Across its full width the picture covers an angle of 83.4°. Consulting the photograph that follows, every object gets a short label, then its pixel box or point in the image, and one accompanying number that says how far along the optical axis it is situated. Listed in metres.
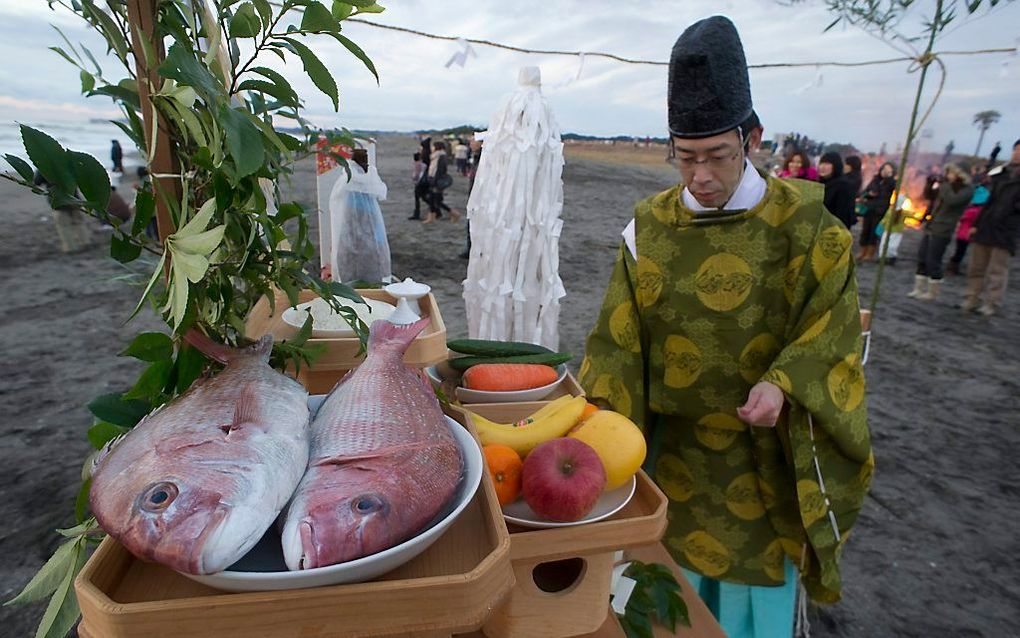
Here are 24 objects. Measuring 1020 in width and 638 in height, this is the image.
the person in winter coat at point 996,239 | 6.88
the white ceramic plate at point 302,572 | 0.61
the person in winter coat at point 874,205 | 9.72
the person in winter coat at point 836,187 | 6.93
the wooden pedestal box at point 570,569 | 1.06
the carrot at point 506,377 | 1.57
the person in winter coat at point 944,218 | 8.11
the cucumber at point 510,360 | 1.67
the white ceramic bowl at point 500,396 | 1.54
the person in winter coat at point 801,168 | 7.39
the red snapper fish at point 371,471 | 0.63
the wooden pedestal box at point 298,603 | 0.62
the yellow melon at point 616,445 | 1.16
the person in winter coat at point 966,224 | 8.39
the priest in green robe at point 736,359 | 1.56
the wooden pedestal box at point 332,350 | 1.39
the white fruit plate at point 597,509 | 1.07
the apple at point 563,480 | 1.05
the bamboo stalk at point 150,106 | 0.82
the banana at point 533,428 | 1.25
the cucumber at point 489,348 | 1.74
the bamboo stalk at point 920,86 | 2.60
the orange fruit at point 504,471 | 1.15
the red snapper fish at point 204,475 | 0.58
